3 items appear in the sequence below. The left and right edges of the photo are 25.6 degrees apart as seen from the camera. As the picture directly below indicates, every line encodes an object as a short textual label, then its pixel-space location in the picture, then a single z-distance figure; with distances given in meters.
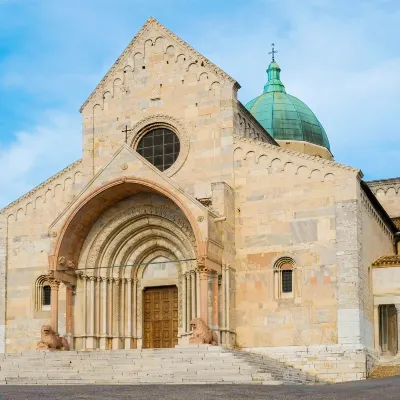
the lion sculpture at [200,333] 28.33
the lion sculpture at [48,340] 30.89
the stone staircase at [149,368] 25.34
